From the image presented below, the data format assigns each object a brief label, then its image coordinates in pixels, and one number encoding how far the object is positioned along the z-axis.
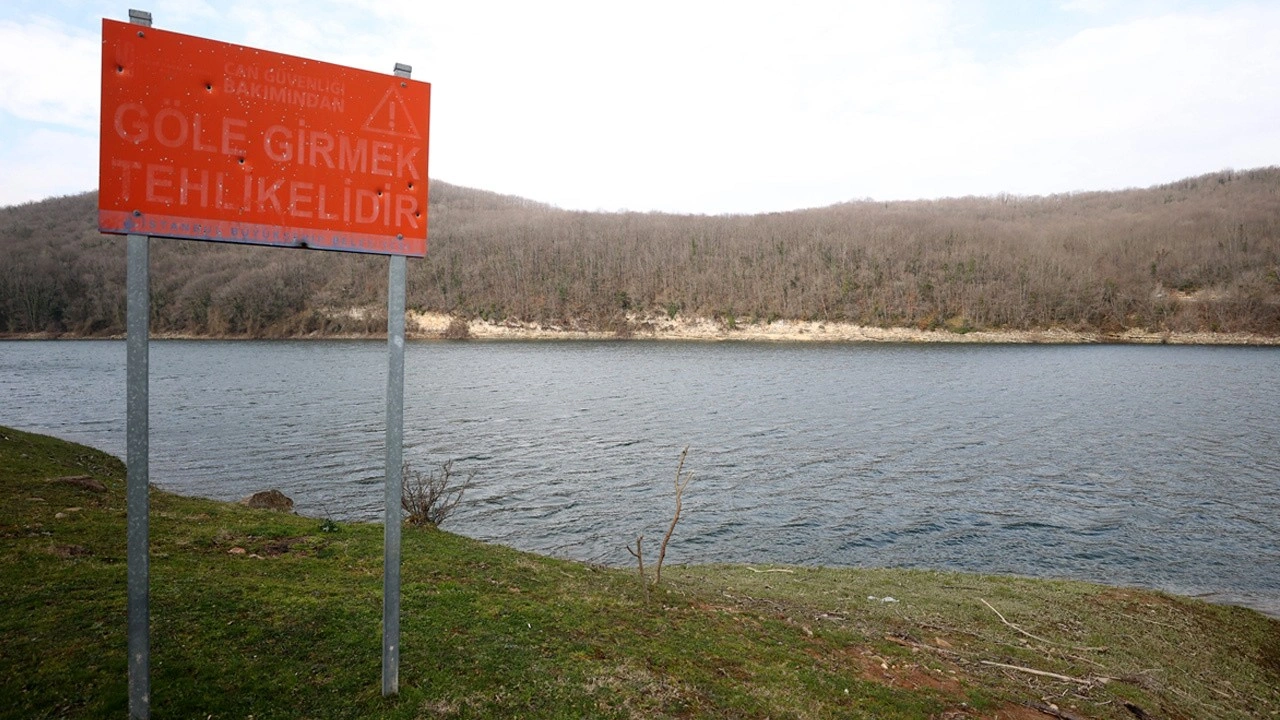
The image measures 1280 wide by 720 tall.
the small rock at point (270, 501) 14.98
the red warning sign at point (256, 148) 4.09
